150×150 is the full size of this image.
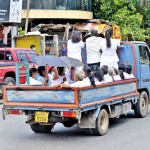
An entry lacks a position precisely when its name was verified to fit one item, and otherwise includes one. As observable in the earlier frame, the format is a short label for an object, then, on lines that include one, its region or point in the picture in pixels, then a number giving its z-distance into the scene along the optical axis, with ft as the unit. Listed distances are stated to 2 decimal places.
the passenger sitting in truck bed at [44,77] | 51.69
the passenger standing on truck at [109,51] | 53.42
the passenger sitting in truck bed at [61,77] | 52.58
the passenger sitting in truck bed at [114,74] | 52.55
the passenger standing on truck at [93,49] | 53.88
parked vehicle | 89.64
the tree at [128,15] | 163.41
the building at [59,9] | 161.50
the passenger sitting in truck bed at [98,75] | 48.56
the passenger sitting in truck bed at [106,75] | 50.33
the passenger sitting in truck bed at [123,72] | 54.50
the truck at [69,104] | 44.11
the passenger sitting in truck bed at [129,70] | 56.74
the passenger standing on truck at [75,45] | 52.21
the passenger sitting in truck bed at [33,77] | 50.97
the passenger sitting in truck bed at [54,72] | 52.71
